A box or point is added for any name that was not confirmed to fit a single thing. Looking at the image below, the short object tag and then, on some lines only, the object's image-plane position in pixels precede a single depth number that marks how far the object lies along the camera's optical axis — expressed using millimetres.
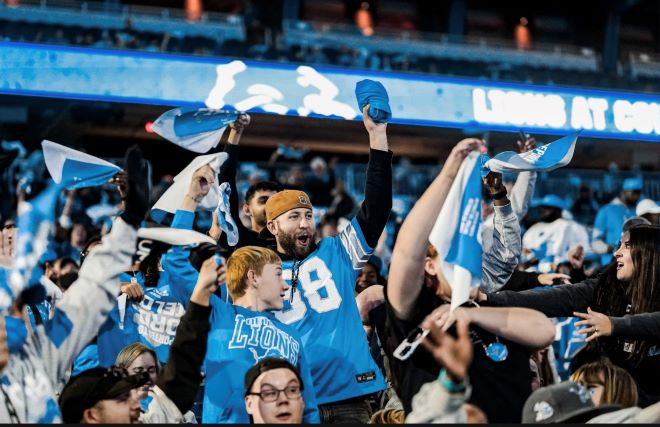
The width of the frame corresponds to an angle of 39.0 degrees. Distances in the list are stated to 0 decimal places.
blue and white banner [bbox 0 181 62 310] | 3979
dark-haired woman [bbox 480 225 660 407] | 4395
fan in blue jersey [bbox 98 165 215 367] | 5059
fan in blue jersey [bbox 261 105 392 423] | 4625
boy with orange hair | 4062
